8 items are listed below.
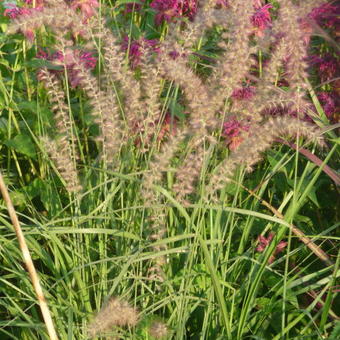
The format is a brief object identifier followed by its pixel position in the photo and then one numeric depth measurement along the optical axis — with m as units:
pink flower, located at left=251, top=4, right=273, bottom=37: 2.83
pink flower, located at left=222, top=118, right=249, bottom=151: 2.45
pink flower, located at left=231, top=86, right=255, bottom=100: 2.44
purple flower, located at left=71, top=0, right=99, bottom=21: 3.04
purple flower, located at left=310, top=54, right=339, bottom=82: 2.71
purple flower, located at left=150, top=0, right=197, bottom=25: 2.97
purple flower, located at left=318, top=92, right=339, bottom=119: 2.70
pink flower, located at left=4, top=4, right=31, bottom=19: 3.06
